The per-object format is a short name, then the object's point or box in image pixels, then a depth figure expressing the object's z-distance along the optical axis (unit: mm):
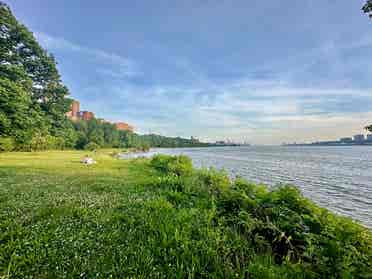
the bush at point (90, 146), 85650
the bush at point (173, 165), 15995
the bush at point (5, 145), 28930
